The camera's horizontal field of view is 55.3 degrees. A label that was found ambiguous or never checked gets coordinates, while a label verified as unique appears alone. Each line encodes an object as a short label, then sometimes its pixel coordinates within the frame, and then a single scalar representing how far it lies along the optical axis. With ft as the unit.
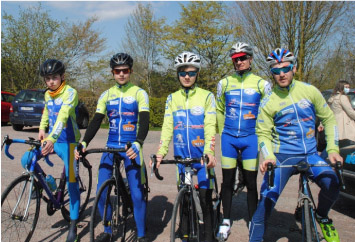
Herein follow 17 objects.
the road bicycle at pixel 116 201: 11.59
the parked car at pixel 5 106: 53.78
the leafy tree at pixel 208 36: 68.44
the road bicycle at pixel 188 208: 11.10
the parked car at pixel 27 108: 46.32
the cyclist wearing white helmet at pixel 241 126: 13.52
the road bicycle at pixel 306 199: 9.89
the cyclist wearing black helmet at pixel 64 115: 13.53
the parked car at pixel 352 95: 26.63
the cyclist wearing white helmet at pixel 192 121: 12.57
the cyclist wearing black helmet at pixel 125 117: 13.10
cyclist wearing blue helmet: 11.03
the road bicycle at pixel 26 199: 12.07
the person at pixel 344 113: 22.59
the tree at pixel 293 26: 58.13
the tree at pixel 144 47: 87.04
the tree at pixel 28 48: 74.79
